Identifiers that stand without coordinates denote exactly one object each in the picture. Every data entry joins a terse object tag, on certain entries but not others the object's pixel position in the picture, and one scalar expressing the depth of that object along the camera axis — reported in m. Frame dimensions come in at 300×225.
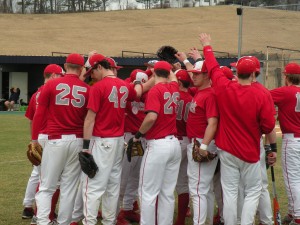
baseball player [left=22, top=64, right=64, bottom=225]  14.66
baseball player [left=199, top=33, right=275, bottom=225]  11.83
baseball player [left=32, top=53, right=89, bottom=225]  12.50
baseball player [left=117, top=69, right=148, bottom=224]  14.73
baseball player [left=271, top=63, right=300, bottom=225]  13.98
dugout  73.35
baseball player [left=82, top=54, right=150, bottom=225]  12.50
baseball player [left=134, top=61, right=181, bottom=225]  12.52
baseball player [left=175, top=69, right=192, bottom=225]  13.84
